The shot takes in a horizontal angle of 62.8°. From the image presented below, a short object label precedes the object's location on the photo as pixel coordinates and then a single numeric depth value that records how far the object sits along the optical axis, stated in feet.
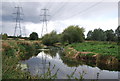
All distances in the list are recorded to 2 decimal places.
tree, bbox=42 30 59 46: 126.31
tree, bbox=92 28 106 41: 132.22
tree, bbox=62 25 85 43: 86.51
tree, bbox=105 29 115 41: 124.62
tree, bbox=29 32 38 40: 145.76
